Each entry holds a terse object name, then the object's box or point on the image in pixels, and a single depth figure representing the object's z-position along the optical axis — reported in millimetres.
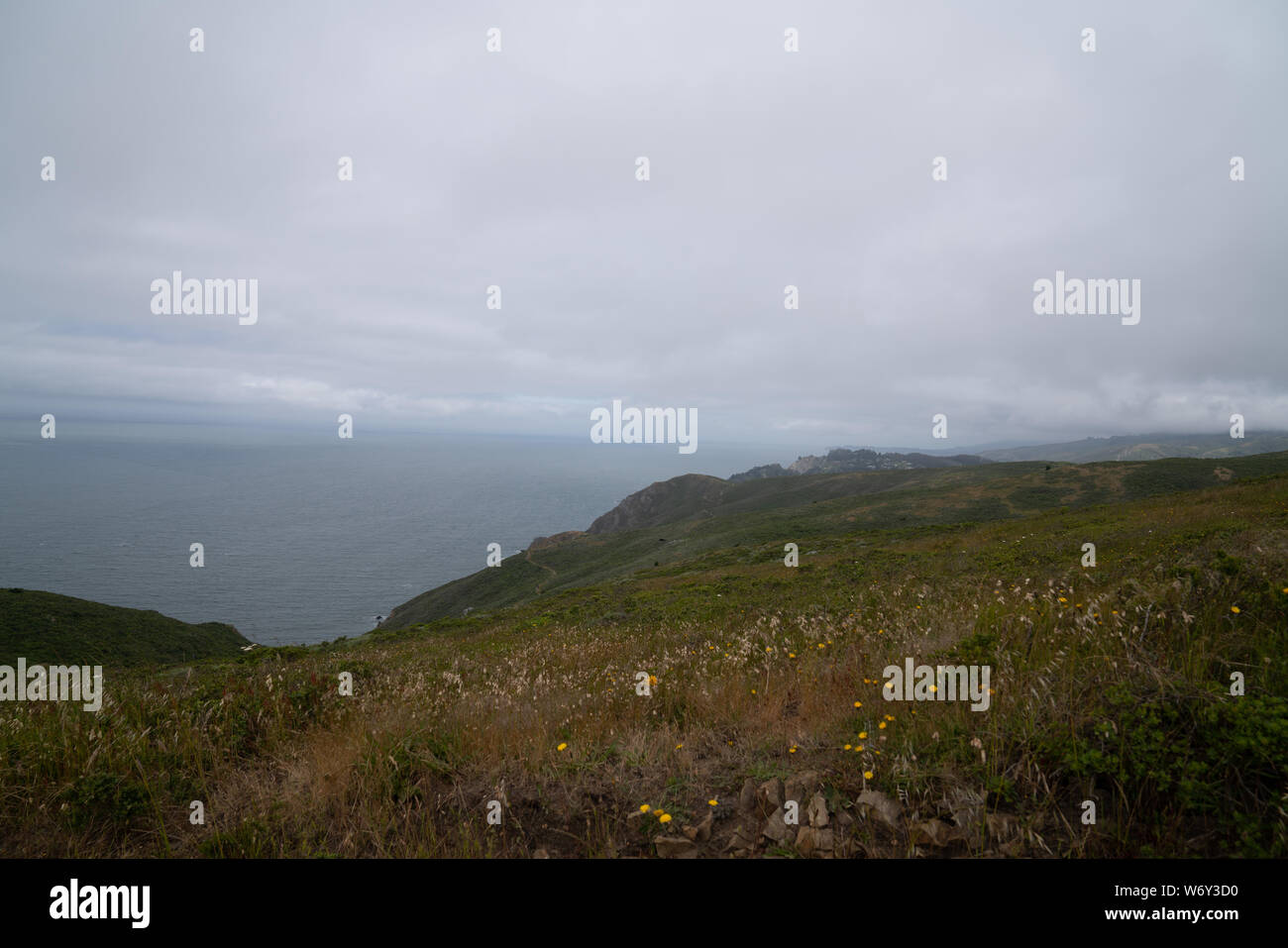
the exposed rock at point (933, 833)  2938
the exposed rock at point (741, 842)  3163
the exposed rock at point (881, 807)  3195
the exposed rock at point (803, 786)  3510
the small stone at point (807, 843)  3051
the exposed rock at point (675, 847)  3148
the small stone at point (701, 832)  3303
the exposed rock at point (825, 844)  3051
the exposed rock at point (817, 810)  3203
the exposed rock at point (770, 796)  3479
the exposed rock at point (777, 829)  3189
